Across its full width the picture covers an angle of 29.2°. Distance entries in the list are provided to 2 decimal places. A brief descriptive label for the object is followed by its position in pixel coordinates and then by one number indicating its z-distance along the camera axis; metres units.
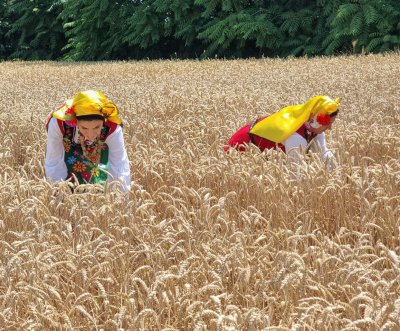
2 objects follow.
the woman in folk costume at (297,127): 4.56
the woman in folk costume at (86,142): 4.05
